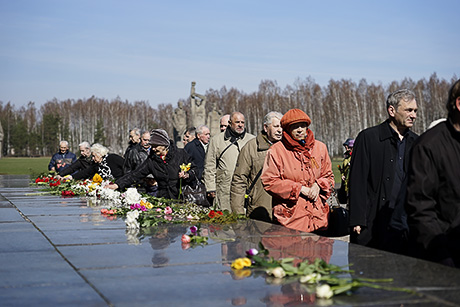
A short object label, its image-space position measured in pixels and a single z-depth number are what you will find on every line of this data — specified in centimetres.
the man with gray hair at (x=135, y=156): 1192
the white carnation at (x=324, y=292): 333
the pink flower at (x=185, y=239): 530
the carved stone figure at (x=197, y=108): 5297
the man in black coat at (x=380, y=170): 564
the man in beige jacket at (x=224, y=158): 936
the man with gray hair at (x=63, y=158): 1902
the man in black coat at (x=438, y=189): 395
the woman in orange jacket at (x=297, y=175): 607
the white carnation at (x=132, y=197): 779
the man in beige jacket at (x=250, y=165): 746
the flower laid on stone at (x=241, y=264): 417
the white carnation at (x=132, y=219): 624
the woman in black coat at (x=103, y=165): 1274
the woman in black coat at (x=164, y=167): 906
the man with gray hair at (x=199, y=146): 1205
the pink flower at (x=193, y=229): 553
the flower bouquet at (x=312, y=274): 345
